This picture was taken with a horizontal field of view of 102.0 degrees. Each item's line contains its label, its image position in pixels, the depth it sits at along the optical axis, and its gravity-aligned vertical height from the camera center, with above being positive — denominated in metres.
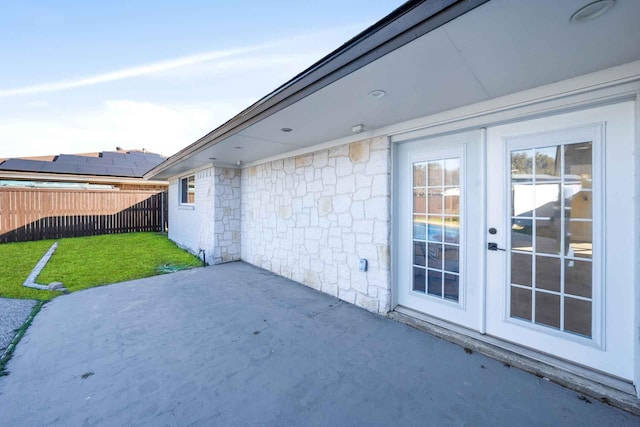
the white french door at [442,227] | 2.92 -0.21
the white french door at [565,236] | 2.09 -0.24
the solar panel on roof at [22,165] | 11.07 +2.11
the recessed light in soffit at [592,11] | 1.31 +1.05
